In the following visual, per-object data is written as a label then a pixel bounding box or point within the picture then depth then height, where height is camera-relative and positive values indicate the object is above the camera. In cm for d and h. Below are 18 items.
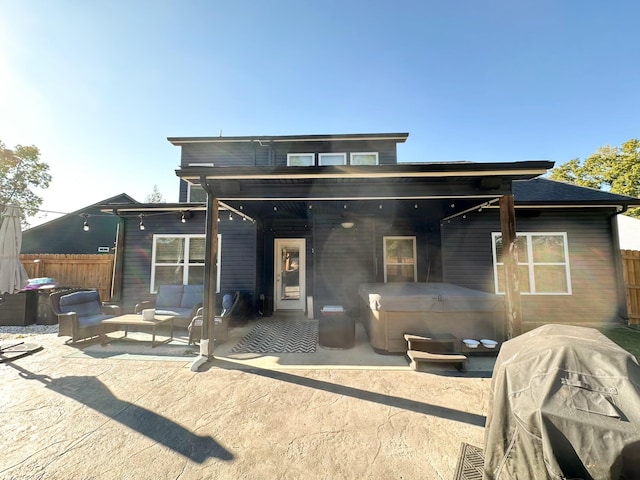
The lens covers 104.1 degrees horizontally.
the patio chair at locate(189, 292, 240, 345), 464 -118
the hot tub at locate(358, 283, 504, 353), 418 -93
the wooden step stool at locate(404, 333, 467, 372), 366 -135
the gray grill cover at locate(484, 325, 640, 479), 108 -73
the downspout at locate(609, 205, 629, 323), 646 -17
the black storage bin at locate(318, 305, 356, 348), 454 -125
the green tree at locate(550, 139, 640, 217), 1833 +745
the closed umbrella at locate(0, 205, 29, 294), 430 +17
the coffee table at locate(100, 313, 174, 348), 459 -111
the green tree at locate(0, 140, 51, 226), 1778 +647
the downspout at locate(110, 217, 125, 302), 711 -8
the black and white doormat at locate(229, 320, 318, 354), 455 -157
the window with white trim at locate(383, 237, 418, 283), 723 +8
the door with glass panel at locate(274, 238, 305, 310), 771 -34
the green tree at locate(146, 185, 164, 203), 3962 +1052
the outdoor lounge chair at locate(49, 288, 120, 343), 465 -103
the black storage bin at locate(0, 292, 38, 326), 617 -118
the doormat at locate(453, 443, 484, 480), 183 -157
